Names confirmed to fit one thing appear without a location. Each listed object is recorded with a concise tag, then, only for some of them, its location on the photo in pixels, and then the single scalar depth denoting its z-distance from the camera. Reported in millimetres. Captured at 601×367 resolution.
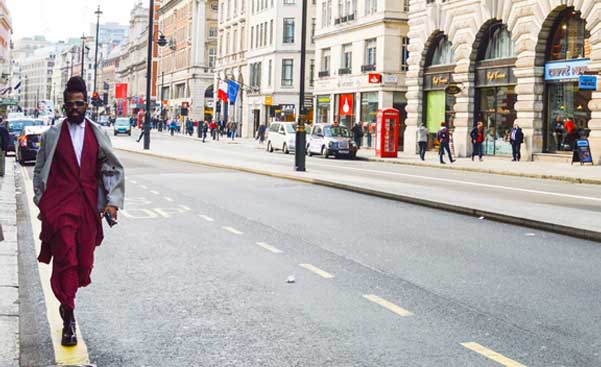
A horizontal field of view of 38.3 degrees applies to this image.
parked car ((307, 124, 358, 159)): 41500
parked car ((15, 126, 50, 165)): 29266
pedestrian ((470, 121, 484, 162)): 36938
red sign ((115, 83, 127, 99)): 104562
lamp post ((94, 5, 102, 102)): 66188
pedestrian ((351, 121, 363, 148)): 47562
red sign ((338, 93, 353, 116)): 54812
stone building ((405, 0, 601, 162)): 33562
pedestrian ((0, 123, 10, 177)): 21222
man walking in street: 5781
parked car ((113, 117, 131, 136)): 78188
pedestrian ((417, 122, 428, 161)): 39312
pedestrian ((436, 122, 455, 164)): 36031
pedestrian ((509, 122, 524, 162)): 35656
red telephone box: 41219
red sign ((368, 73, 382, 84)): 50219
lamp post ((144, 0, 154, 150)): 41062
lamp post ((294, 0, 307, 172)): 25953
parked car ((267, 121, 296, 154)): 47281
